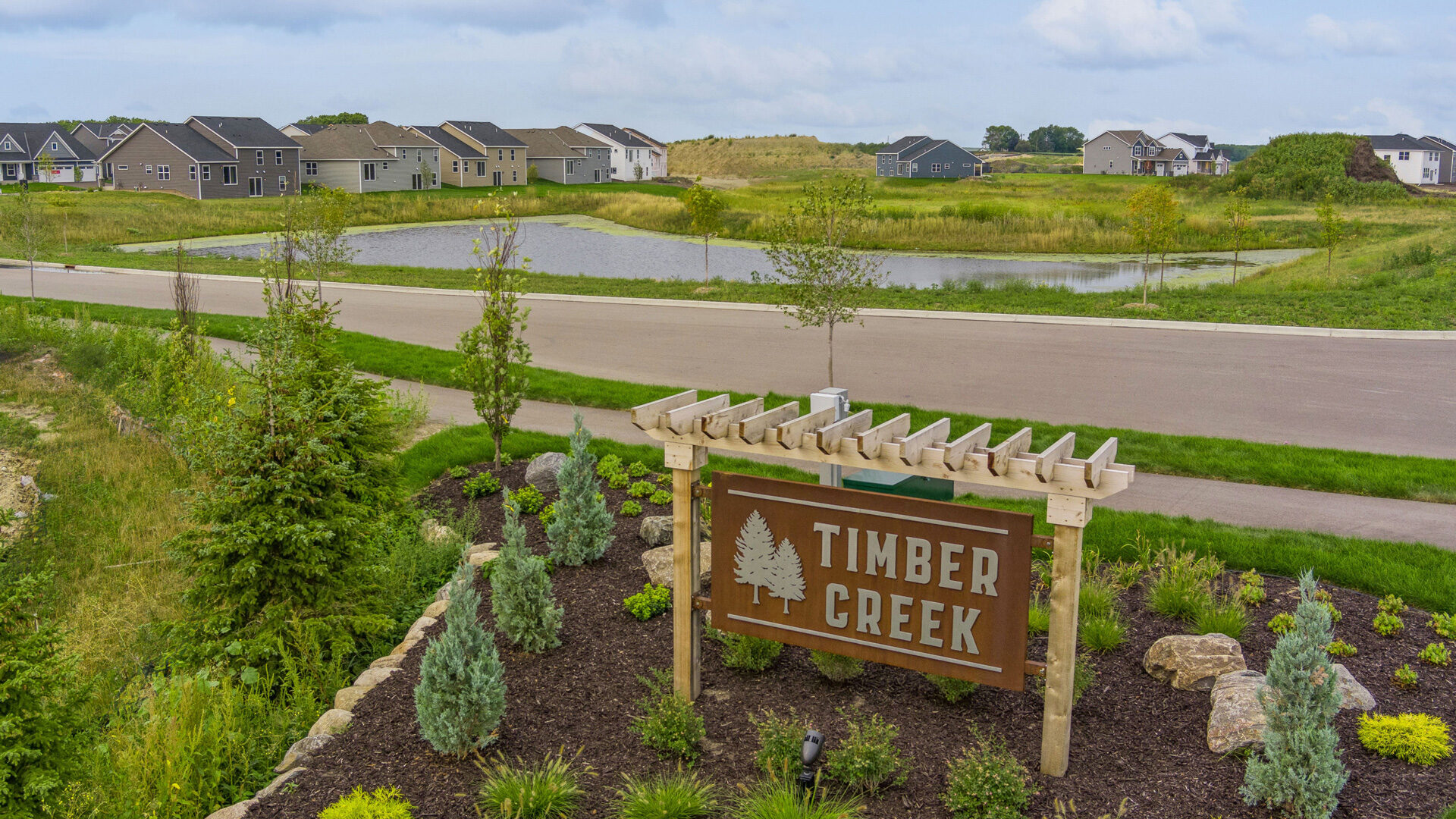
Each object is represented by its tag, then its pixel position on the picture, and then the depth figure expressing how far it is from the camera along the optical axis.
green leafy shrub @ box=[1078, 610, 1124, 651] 6.09
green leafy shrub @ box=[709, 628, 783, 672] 6.07
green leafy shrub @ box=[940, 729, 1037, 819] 4.43
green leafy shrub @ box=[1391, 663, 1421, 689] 5.61
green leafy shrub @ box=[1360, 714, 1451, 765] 4.88
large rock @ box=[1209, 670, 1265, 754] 4.96
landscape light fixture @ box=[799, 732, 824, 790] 4.73
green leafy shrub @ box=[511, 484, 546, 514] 8.84
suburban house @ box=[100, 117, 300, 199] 66.06
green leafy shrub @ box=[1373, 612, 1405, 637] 6.27
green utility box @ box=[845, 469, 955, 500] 5.72
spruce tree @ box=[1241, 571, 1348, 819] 4.32
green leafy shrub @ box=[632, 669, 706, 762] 5.14
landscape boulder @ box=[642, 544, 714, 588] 7.18
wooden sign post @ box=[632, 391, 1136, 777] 4.61
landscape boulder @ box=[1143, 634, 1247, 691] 5.64
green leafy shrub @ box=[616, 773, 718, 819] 4.55
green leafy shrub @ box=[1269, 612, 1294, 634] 6.27
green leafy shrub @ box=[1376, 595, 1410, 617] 6.56
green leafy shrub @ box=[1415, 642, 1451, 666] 5.88
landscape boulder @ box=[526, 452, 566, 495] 9.27
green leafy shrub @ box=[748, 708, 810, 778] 4.89
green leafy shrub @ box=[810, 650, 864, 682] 5.86
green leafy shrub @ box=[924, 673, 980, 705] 5.61
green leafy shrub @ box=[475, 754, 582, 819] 4.64
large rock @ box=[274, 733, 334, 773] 5.34
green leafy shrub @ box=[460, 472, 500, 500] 9.41
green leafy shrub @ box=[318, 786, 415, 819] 4.63
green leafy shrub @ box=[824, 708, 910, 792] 4.75
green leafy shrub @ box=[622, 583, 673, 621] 6.71
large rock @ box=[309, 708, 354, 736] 5.62
